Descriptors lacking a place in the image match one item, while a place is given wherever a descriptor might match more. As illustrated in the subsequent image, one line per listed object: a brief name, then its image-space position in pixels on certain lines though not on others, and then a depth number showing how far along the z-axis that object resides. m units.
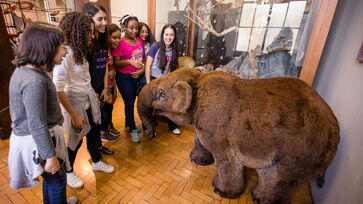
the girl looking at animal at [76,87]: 1.63
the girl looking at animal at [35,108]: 1.13
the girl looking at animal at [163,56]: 2.79
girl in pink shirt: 2.77
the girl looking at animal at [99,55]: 2.00
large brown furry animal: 1.52
